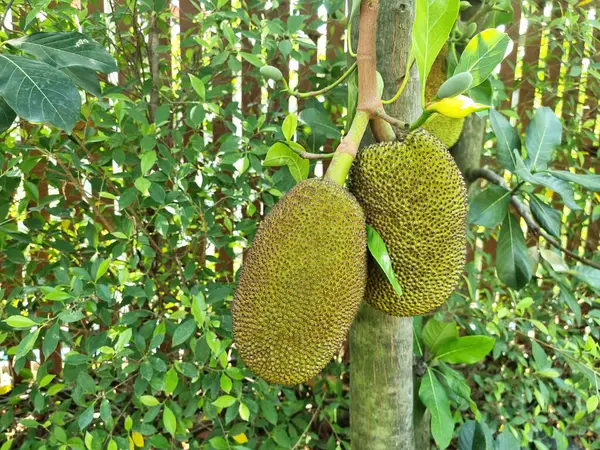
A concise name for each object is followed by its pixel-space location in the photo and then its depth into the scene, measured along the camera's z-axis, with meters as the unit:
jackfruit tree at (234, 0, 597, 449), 0.48
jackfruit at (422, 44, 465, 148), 0.87
